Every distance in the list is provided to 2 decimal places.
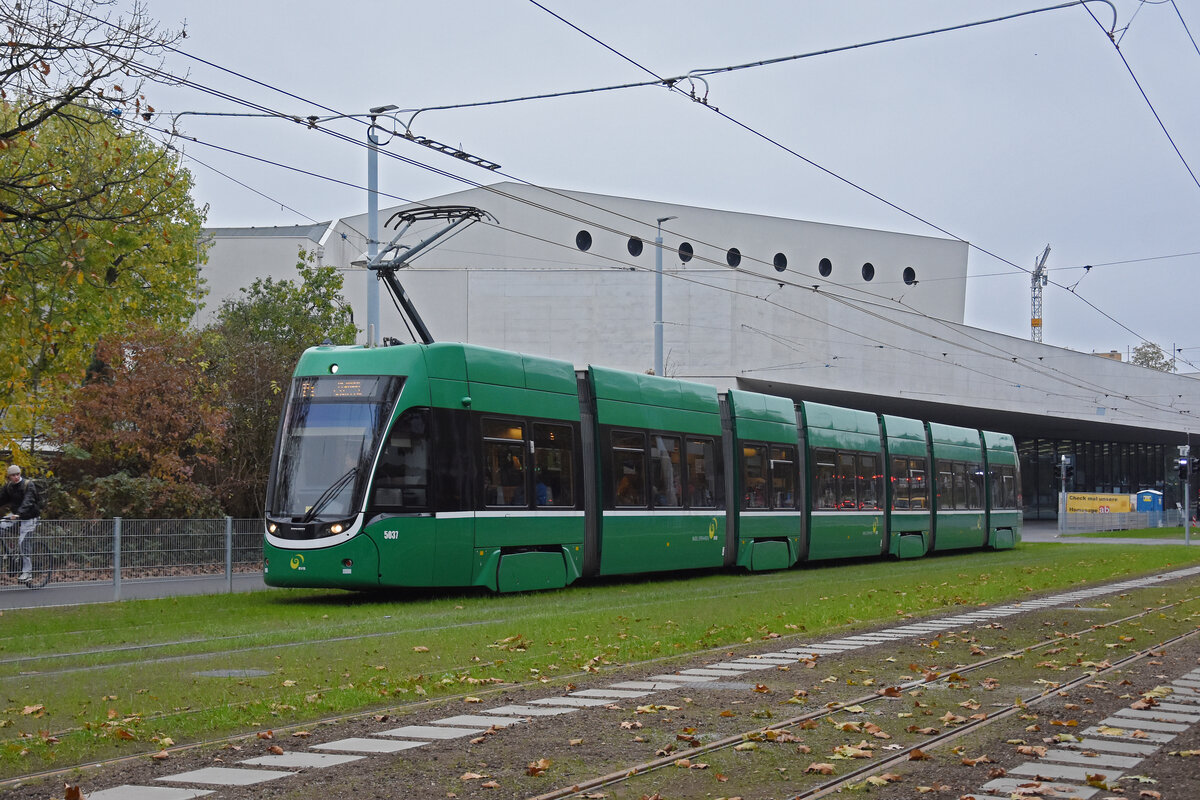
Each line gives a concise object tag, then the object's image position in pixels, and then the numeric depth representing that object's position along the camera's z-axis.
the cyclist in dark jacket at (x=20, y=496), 19.83
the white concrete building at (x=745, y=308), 53.00
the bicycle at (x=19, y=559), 18.22
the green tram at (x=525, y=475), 17.80
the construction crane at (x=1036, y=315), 118.35
